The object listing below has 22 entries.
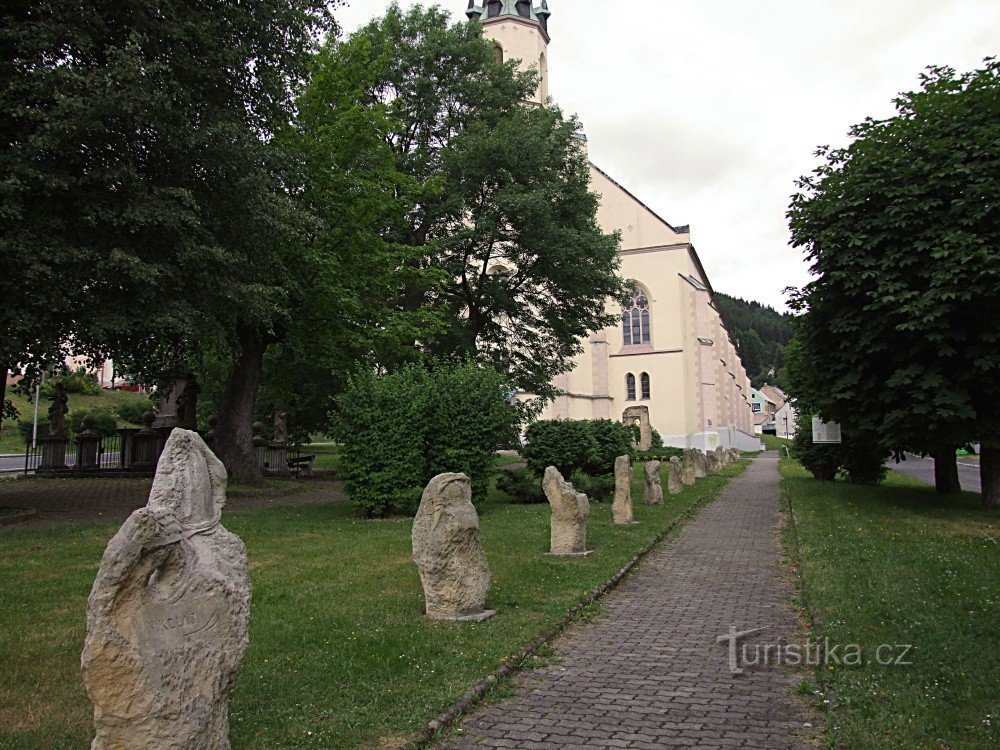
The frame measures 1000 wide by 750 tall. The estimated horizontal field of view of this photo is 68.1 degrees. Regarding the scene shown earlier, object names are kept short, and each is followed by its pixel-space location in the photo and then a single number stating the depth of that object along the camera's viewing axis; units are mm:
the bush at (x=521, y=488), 18328
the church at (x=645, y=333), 48125
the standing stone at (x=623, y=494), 13812
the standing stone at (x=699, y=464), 27438
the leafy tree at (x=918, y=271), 13242
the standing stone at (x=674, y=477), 20672
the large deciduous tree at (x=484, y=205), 23859
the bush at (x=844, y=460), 22156
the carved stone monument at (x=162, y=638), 3391
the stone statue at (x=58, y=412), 27031
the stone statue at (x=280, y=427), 28141
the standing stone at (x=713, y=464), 31659
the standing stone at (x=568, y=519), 10438
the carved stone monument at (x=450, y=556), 6961
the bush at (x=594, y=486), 17891
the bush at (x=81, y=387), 51669
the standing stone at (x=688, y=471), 25062
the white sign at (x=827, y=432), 16641
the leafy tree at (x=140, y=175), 11562
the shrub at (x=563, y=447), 19141
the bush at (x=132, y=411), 49381
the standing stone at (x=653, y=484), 17281
